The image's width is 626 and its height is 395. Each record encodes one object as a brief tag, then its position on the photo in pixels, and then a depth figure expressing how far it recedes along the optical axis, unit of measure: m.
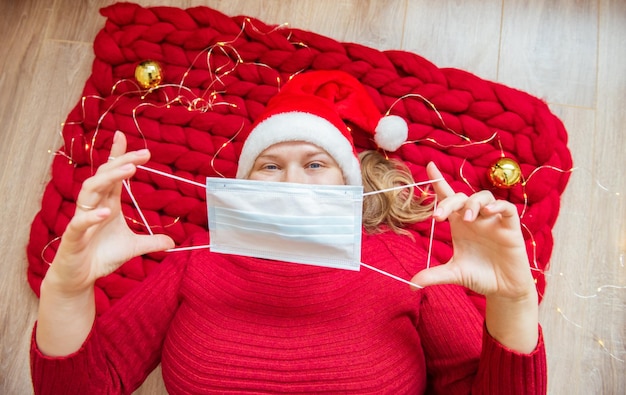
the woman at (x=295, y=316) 0.86
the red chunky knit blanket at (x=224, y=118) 1.31
